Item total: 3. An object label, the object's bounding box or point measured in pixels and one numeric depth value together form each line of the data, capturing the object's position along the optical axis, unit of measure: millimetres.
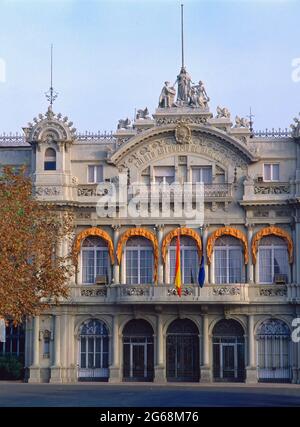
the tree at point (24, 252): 45500
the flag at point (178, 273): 59812
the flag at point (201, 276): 59625
